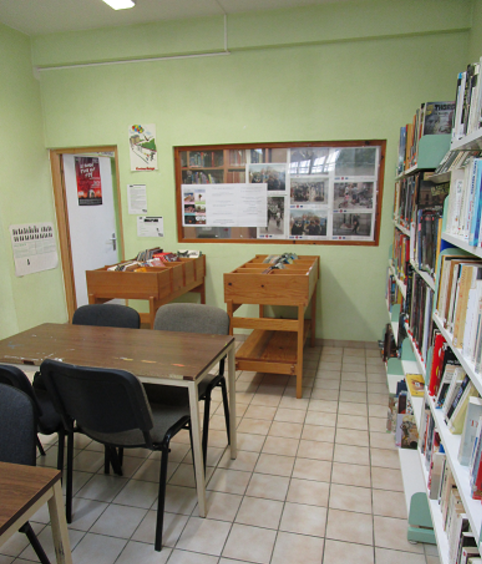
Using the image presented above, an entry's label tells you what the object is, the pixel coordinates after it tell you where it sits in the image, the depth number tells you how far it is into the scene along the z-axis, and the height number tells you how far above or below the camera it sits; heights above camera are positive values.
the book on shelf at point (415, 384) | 2.13 -1.03
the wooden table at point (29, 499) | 1.04 -0.81
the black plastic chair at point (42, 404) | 1.73 -1.09
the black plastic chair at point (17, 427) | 1.41 -0.80
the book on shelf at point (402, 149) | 3.21 +0.36
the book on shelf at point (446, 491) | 1.37 -1.03
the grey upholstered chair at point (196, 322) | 2.37 -0.80
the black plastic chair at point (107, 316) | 2.67 -0.80
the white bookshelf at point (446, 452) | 1.10 -0.82
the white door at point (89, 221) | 4.88 -0.33
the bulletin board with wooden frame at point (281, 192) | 3.99 +0.02
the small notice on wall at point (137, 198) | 4.42 -0.03
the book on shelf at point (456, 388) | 1.37 -0.66
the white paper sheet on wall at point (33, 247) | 4.20 -0.56
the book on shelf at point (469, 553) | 1.10 -0.98
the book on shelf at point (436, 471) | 1.50 -1.04
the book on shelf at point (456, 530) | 1.20 -1.03
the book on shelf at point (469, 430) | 1.16 -0.69
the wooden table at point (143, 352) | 1.83 -0.80
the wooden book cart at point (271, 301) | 3.07 -0.81
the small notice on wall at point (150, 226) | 4.47 -0.34
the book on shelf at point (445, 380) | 1.44 -0.67
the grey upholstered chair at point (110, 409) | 1.60 -0.89
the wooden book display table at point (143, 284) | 3.57 -0.80
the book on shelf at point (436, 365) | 1.54 -0.66
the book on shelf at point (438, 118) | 2.36 +0.44
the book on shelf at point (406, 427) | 2.22 -1.28
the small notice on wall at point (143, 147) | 4.27 +0.51
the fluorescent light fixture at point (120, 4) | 3.32 +1.57
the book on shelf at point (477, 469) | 1.09 -0.74
